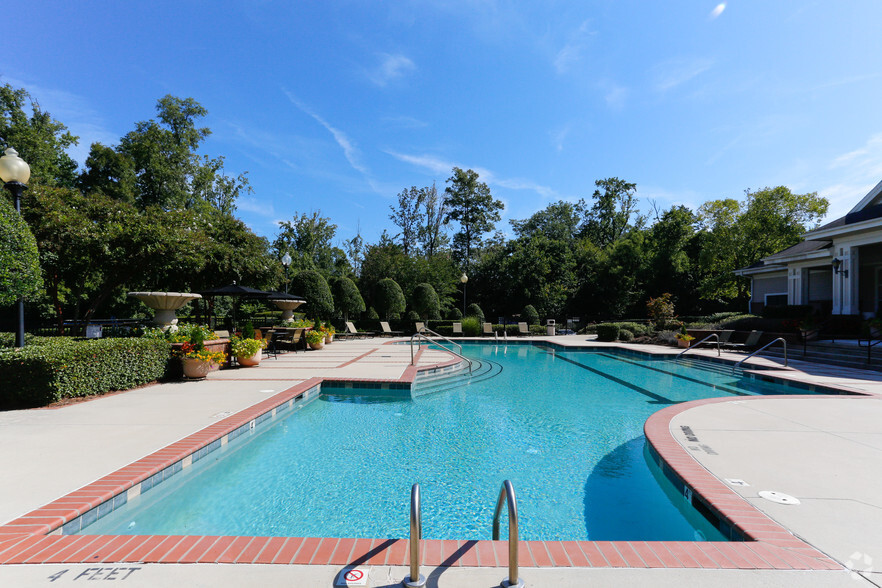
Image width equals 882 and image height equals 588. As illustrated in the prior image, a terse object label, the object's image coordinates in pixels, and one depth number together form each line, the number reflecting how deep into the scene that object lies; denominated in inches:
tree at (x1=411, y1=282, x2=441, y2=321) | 948.6
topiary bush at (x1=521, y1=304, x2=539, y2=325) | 984.3
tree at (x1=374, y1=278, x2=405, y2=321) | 950.4
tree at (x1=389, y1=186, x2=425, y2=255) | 1465.3
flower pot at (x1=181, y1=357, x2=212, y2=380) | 325.7
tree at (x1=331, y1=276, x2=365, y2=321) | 938.1
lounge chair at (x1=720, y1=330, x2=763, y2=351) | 577.7
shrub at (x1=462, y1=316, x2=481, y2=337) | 866.8
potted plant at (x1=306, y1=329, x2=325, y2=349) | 605.6
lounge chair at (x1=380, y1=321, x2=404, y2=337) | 896.9
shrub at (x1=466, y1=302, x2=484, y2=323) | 996.6
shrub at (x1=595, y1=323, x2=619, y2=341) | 768.3
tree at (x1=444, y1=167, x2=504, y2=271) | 1423.5
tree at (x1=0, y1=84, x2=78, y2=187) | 846.5
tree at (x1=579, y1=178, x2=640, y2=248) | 1581.0
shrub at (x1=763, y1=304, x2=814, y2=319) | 683.4
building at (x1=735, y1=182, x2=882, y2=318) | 612.4
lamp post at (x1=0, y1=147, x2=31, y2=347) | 256.1
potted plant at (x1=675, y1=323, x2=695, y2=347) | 627.8
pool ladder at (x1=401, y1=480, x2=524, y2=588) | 74.2
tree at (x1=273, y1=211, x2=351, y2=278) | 1492.4
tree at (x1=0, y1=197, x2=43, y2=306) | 253.1
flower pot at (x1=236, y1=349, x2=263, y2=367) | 406.9
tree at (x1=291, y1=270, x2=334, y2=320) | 861.2
